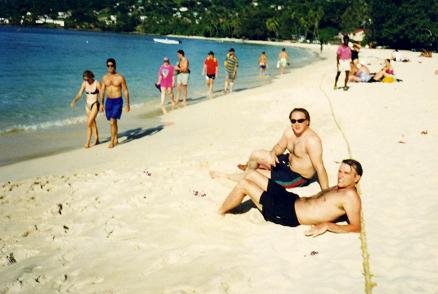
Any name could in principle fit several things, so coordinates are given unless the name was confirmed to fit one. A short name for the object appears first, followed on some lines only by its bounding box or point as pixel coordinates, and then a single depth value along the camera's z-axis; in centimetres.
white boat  11256
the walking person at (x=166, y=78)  1335
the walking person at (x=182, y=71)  1426
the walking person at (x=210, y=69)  1591
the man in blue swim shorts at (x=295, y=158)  525
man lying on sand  429
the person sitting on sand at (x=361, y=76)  1704
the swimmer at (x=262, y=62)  2375
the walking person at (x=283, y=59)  2703
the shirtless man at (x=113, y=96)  891
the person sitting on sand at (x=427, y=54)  3918
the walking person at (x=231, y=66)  1647
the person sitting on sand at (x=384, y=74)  1693
